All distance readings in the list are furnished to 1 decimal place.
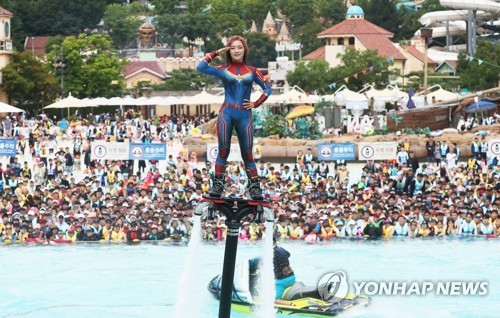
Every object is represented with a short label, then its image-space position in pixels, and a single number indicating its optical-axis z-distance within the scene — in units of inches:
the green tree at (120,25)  5506.9
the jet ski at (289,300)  992.2
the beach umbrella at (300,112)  2279.8
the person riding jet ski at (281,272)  948.0
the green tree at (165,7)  5692.4
